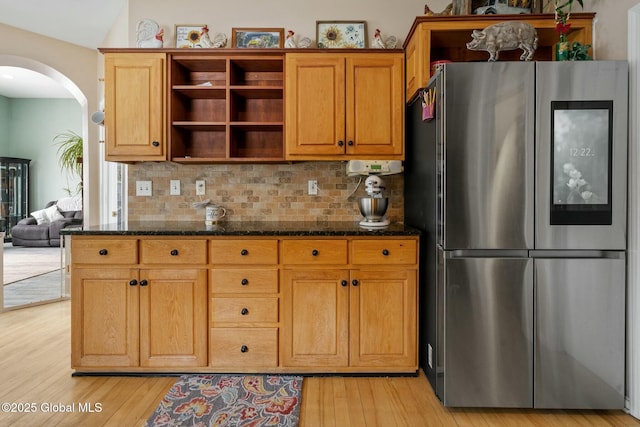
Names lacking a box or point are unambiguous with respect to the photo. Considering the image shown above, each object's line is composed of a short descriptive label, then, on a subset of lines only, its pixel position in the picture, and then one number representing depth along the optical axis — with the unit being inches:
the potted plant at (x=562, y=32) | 80.6
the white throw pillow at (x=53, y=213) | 306.7
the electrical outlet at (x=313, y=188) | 116.4
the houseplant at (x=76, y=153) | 202.2
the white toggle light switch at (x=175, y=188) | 117.0
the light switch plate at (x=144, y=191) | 116.9
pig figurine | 80.4
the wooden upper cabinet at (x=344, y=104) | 102.2
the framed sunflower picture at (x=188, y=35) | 113.2
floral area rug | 74.3
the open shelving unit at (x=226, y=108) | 105.0
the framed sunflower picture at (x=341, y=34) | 113.3
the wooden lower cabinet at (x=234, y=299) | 89.7
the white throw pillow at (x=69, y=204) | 314.7
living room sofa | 293.1
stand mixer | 97.6
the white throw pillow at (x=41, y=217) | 305.9
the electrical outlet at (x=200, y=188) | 116.6
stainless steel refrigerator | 75.6
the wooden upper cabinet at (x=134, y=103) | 102.8
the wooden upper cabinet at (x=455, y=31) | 88.9
